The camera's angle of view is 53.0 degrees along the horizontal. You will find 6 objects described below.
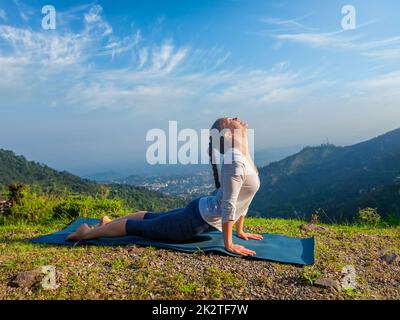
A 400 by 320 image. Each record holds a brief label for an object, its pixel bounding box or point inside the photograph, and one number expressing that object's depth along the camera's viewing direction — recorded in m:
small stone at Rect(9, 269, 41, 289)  3.98
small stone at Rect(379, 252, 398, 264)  5.30
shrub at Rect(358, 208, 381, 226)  8.45
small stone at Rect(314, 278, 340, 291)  4.18
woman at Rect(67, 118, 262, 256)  4.85
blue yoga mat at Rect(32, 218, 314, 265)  5.14
